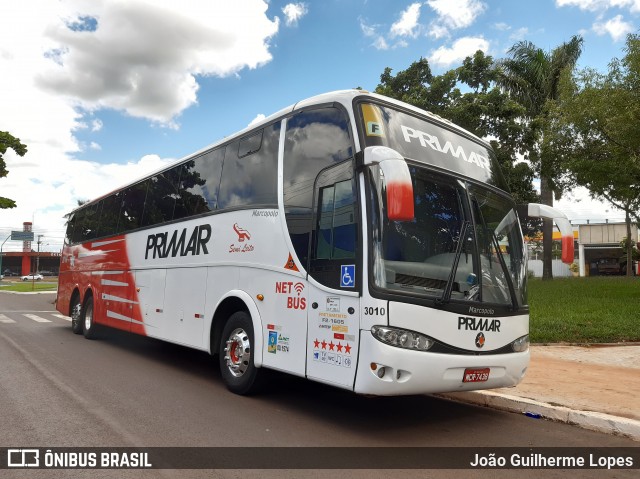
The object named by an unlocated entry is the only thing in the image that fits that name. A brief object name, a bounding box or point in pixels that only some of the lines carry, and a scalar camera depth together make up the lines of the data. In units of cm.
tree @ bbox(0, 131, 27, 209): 2556
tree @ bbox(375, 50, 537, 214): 1902
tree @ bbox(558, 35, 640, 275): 1392
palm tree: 2538
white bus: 480
